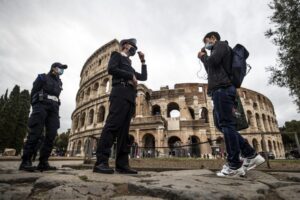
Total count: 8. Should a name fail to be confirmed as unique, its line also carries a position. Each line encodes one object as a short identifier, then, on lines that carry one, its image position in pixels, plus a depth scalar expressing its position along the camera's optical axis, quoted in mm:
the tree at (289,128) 44506
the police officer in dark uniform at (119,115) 2523
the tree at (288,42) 10070
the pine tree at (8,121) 23341
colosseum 19312
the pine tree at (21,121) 24531
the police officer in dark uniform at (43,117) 3201
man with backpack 2498
